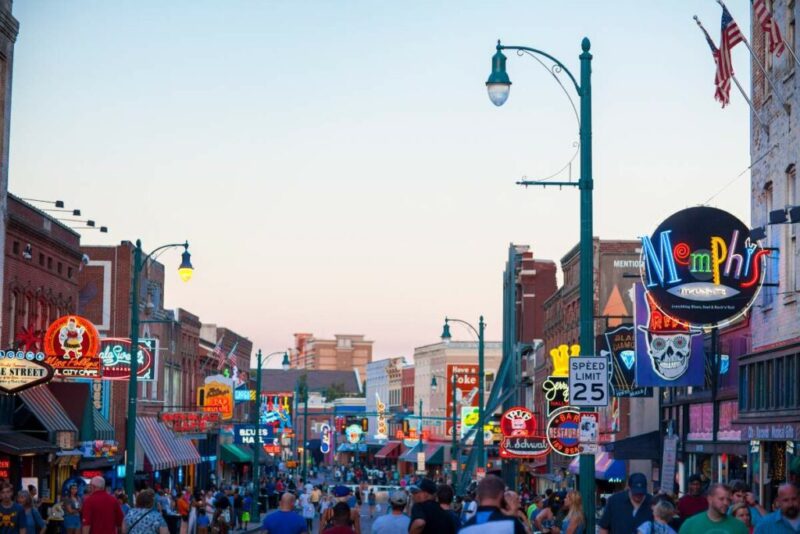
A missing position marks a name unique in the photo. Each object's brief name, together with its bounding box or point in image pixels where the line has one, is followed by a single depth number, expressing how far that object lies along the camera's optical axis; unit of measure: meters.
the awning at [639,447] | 44.04
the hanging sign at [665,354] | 37.25
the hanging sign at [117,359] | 48.44
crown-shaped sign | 60.69
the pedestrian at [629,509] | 16.44
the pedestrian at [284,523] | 16.56
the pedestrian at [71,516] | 31.13
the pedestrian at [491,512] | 10.28
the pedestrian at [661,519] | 15.20
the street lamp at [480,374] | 57.62
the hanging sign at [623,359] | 41.31
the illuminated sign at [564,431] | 39.12
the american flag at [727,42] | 28.84
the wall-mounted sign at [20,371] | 37.03
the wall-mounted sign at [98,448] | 46.59
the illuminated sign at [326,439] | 145.00
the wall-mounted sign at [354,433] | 147.25
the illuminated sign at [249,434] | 79.62
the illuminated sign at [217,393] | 74.50
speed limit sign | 20.08
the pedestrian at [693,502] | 18.95
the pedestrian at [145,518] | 18.36
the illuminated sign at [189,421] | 64.25
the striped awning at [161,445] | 61.67
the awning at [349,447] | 164.38
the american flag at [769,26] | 27.58
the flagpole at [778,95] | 30.08
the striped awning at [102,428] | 50.40
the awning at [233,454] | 91.69
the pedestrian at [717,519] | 13.20
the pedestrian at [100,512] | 19.38
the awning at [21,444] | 38.59
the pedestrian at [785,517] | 12.86
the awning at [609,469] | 51.44
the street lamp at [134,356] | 37.41
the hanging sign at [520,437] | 50.78
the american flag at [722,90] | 29.81
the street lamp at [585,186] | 20.20
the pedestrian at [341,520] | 14.23
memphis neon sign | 29.72
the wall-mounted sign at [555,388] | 52.53
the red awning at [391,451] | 139.62
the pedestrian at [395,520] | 16.59
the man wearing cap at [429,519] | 14.96
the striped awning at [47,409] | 42.28
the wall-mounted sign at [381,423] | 145.00
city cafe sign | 42.44
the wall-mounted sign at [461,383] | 118.38
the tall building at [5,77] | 40.50
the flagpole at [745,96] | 29.39
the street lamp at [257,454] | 62.75
